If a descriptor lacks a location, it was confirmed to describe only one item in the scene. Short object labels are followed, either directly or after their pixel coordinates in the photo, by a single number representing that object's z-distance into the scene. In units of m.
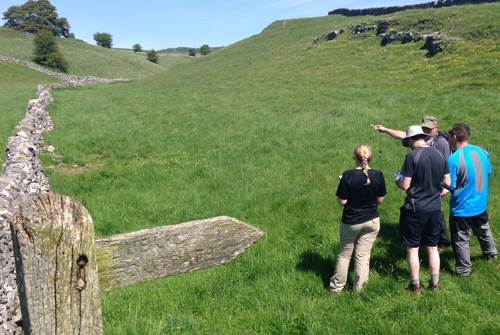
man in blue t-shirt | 6.70
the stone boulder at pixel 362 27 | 48.74
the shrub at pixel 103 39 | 156.62
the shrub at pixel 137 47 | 184.52
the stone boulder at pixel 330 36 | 53.59
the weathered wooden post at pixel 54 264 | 1.75
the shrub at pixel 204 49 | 153.88
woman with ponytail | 6.04
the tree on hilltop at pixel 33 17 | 117.31
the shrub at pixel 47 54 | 80.56
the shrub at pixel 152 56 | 125.08
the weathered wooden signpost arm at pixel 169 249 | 1.76
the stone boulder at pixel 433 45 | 32.22
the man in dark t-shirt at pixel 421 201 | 6.11
